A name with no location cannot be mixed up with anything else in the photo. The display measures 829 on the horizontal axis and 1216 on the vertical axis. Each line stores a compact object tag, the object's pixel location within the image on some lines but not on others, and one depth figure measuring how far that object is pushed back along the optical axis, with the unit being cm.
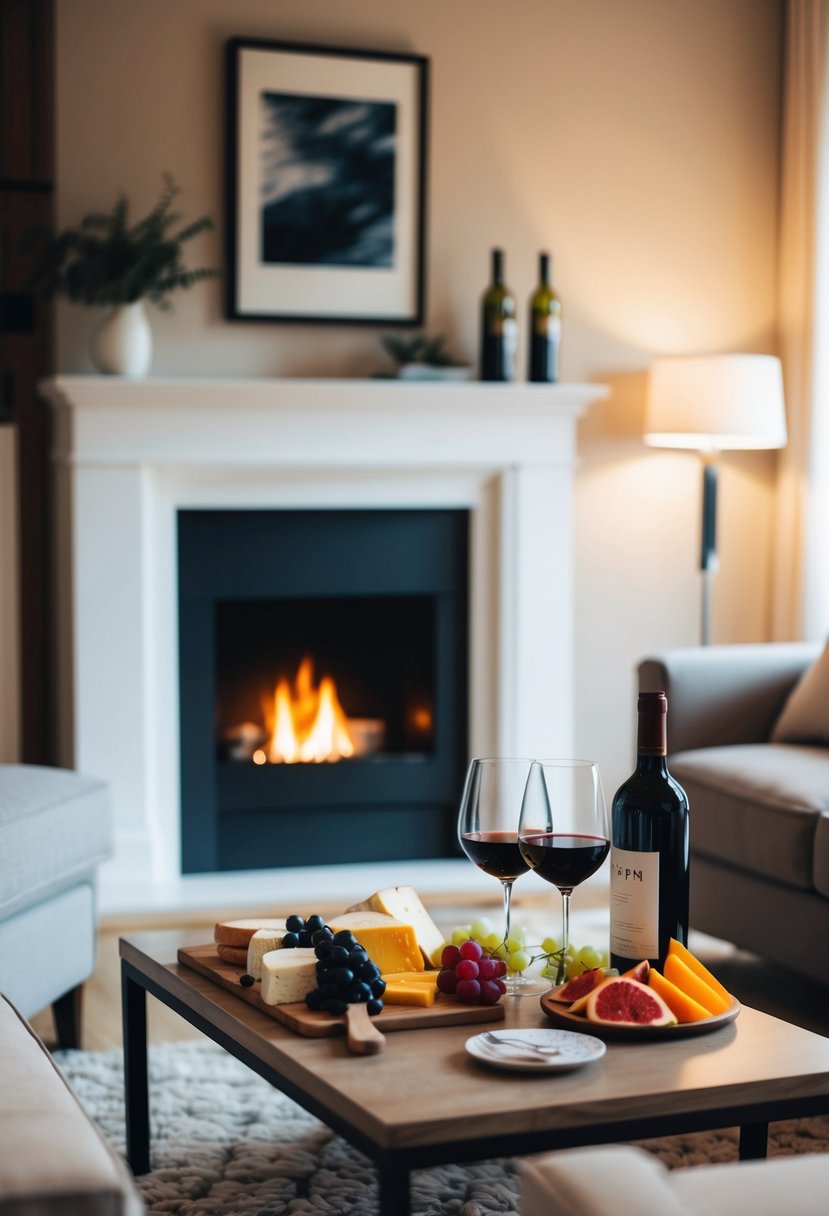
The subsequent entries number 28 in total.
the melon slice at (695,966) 176
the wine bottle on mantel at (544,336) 422
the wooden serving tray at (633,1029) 163
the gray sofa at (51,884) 247
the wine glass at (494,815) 178
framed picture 407
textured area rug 211
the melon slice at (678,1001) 167
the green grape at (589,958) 184
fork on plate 154
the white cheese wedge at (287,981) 174
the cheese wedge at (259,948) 185
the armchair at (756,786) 280
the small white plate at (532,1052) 151
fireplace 396
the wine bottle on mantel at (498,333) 415
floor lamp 407
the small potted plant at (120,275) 385
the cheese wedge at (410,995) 173
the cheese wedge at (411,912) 191
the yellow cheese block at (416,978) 178
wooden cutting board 159
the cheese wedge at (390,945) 185
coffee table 139
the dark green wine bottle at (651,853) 176
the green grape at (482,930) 192
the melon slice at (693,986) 172
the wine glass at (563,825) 171
